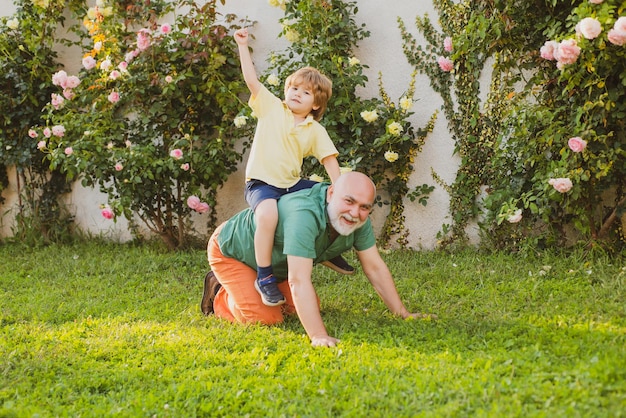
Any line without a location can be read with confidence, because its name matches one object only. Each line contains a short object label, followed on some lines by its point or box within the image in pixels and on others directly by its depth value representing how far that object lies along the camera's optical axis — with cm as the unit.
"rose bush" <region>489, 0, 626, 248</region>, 397
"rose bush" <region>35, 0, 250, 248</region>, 578
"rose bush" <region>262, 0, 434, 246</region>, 539
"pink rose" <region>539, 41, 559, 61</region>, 417
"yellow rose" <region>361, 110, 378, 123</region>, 523
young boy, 416
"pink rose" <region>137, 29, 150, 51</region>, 566
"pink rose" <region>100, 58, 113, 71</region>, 571
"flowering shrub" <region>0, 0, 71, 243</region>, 650
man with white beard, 335
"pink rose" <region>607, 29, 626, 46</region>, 372
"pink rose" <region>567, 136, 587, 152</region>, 416
